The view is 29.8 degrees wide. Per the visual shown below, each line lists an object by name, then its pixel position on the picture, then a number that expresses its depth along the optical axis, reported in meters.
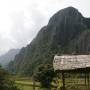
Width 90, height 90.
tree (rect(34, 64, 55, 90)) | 14.19
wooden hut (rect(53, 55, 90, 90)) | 7.76
